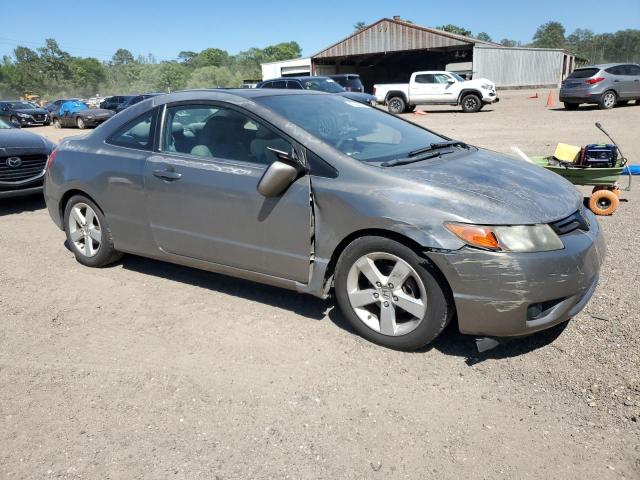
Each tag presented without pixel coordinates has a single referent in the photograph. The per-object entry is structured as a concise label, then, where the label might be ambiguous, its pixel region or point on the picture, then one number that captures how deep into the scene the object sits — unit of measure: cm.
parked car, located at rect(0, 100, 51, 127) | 2911
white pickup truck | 2297
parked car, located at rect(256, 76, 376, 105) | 1925
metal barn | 4106
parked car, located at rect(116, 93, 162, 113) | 2319
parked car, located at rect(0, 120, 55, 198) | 750
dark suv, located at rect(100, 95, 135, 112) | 2755
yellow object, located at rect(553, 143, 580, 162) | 658
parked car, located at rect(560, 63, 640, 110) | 1936
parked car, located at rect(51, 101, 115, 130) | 2572
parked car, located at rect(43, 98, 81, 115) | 2914
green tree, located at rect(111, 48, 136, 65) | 14925
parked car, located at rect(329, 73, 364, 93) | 2359
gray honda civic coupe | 301
